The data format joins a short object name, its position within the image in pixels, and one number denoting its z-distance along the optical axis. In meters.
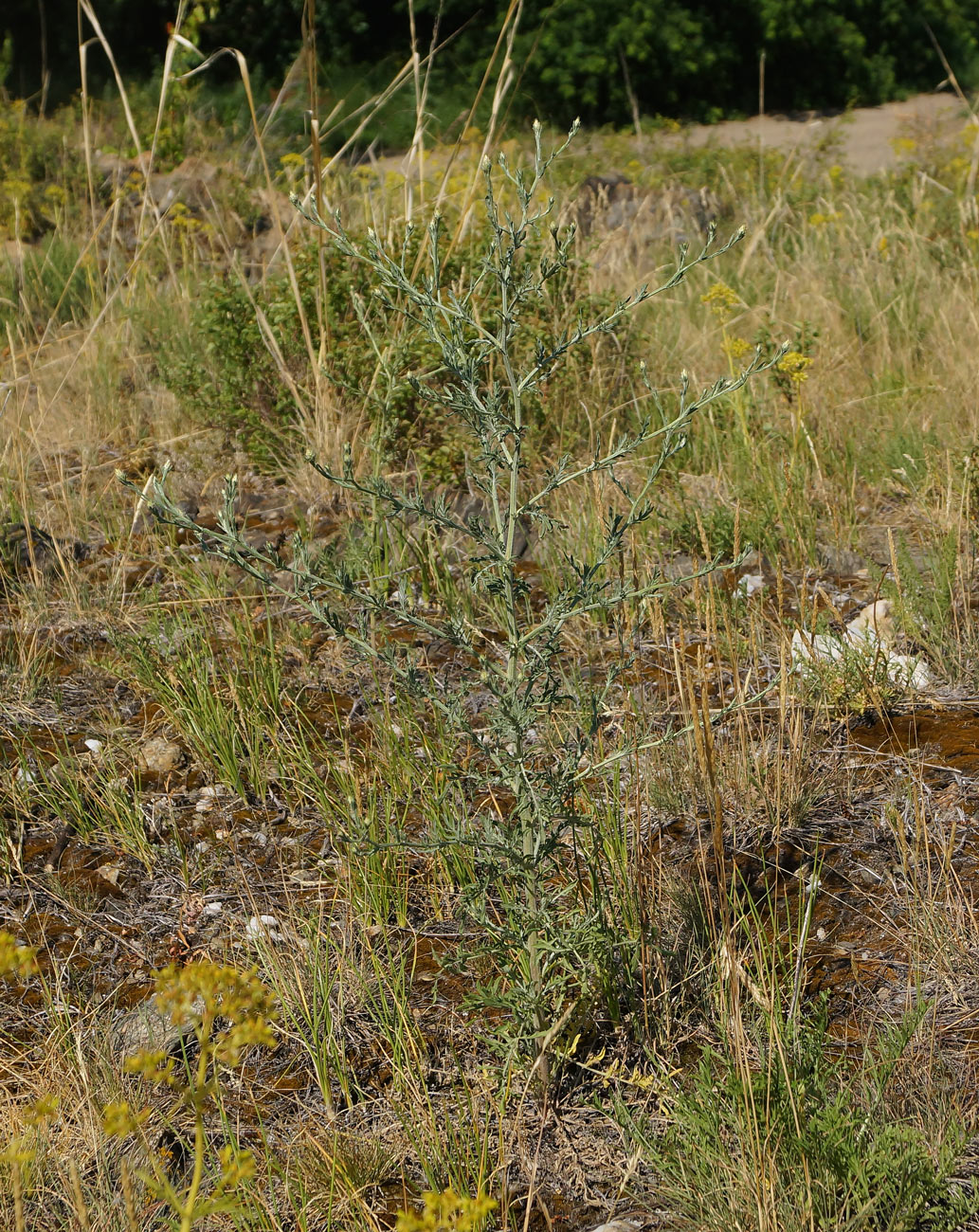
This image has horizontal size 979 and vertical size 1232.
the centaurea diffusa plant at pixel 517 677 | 1.45
